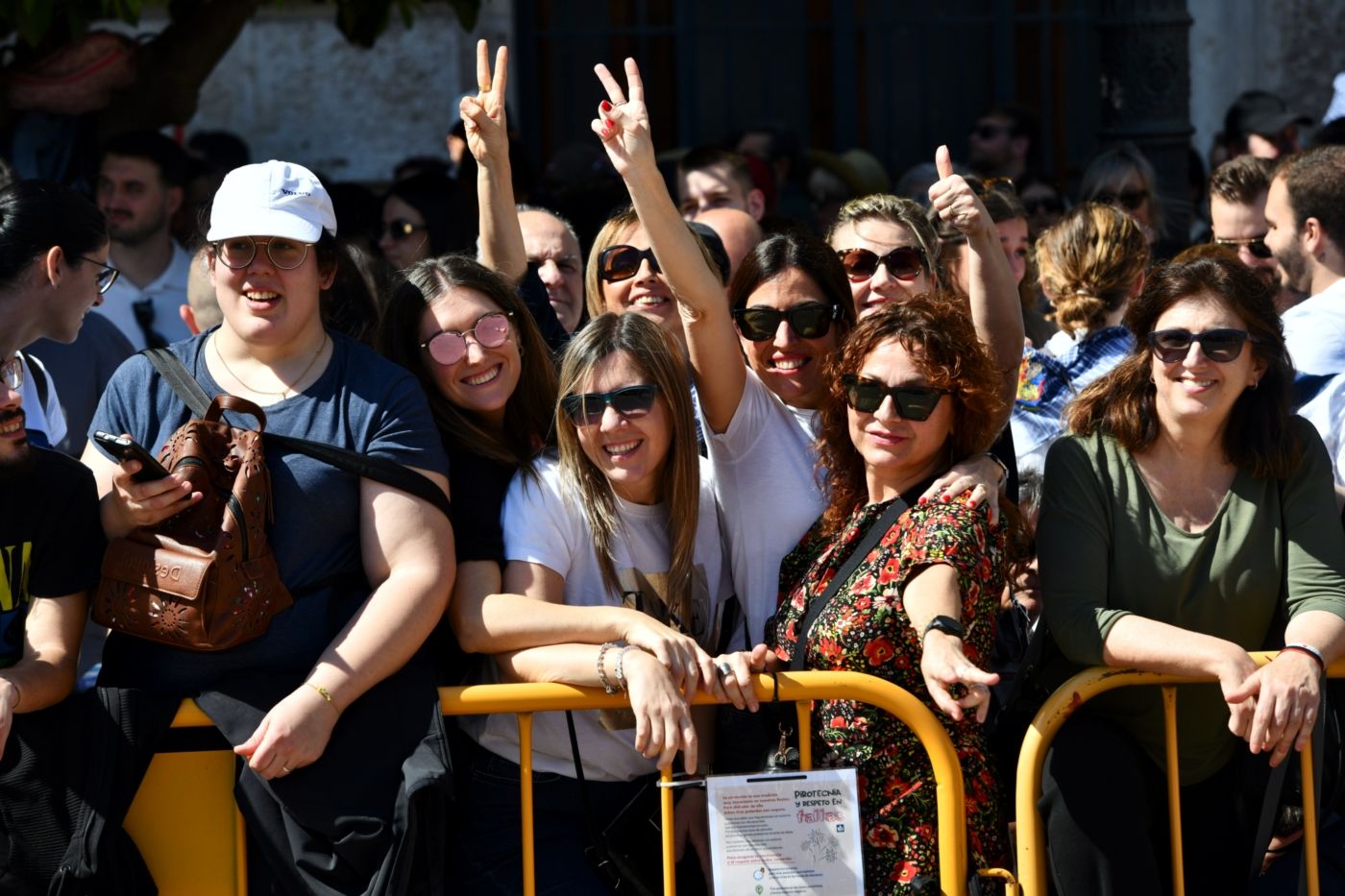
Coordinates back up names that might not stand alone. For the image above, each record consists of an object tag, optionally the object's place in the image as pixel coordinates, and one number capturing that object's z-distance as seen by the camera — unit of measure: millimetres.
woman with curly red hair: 6863
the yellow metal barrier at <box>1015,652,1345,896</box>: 7004
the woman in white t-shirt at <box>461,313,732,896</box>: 7137
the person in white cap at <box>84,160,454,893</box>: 6719
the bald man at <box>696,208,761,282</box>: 10586
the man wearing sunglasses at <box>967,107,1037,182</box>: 17203
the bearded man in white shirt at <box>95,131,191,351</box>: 13352
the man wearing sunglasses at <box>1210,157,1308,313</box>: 11414
